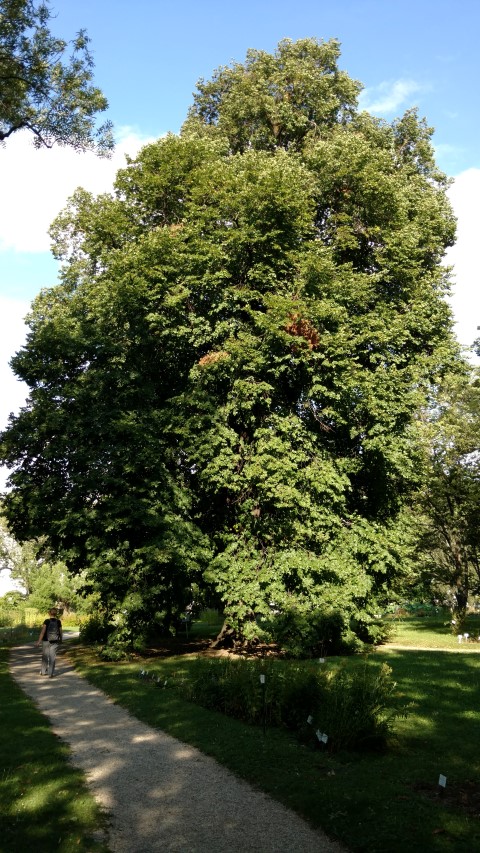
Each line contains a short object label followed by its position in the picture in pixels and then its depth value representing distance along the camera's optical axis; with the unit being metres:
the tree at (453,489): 27.59
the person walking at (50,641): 15.26
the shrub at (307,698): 8.18
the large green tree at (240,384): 17.34
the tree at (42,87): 12.92
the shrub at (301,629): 16.94
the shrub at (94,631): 22.78
